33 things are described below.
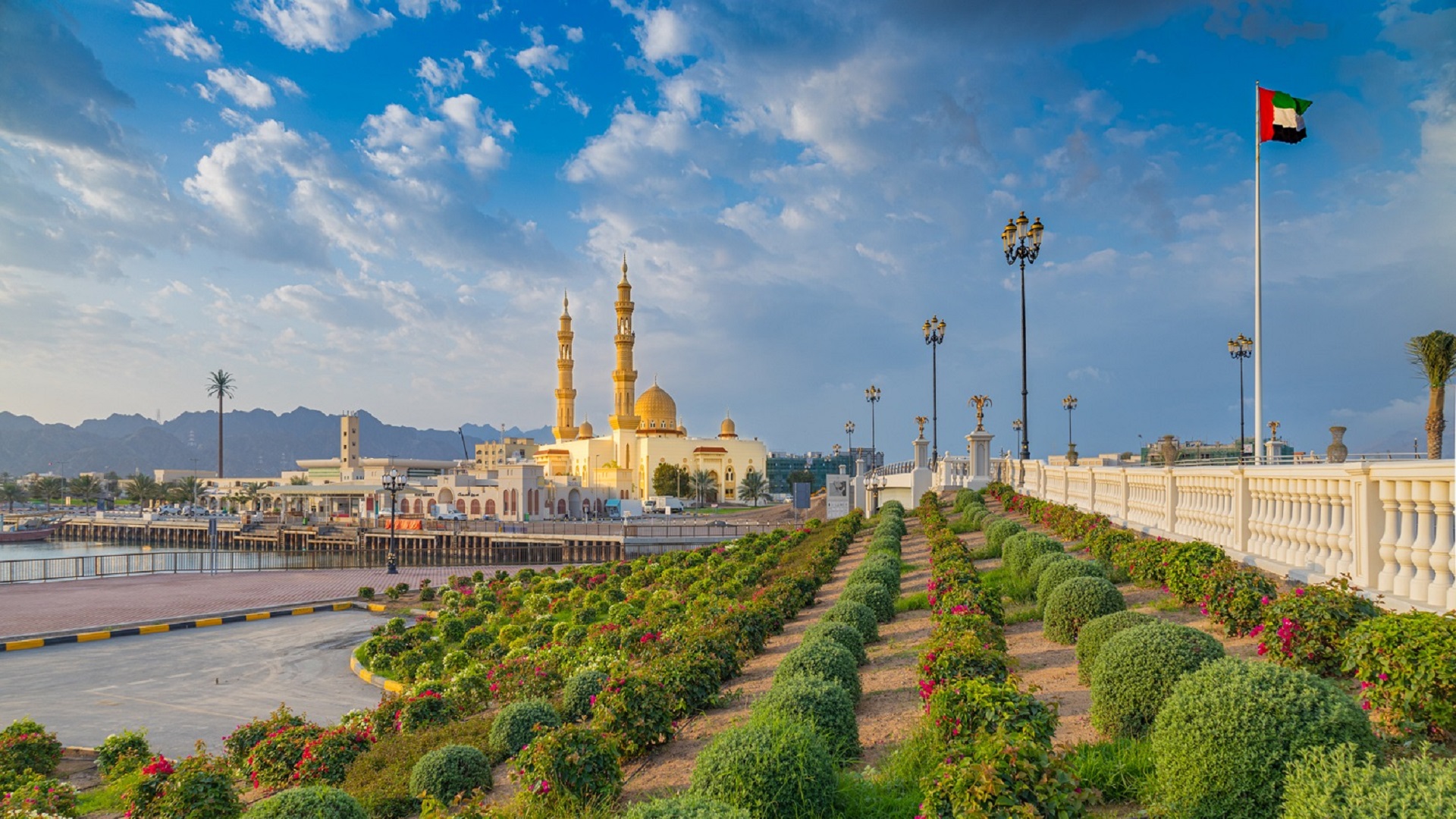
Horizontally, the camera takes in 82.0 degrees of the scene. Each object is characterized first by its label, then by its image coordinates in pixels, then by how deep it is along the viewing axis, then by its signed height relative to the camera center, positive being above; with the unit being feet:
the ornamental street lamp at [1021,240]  73.61 +17.40
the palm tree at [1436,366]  67.10 +5.42
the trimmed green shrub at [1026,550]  37.68 -5.22
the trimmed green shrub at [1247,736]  13.01 -4.76
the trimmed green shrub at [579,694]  28.50 -8.88
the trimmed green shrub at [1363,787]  10.16 -4.66
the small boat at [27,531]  253.65 -28.82
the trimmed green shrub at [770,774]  15.48 -6.35
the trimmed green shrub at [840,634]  26.58 -6.30
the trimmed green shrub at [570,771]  18.93 -7.67
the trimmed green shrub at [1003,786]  12.67 -5.47
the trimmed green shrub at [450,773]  22.93 -9.29
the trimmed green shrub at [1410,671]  13.92 -4.05
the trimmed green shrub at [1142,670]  17.62 -5.06
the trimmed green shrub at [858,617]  30.91 -6.71
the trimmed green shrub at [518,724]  26.48 -9.22
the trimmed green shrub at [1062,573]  30.25 -4.98
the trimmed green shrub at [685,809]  12.17 -5.52
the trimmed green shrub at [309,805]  16.94 -7.51
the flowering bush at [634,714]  22.54 -7.58
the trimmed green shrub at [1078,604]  26.55 -5.43
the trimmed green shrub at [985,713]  16.07 -5.50
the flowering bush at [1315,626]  17.30 -4.00
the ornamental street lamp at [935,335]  123.85 +15.19
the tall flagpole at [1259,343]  44.01 +4.97
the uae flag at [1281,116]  48.55 +18.53
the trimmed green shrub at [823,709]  19.35 -6.36
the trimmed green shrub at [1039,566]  33.51 -5.35
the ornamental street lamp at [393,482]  133.05 -7.05
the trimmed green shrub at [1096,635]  21.59 -5.27
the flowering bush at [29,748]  32.96 -12.40
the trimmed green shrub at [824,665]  22.63 -6.26
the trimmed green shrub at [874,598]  34.91 -6.72
